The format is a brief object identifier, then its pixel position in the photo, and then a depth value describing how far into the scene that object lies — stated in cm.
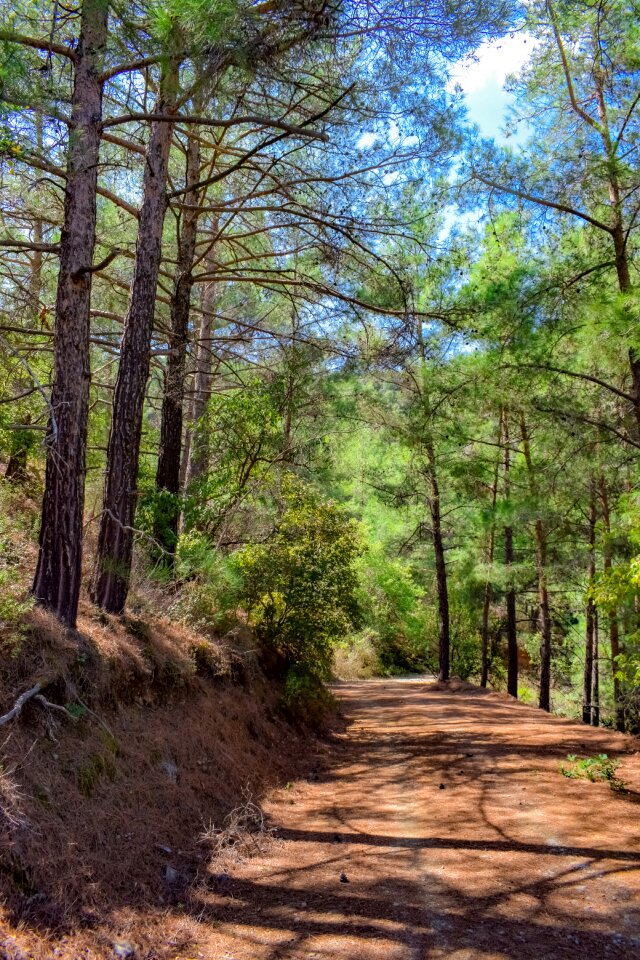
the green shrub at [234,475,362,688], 936
